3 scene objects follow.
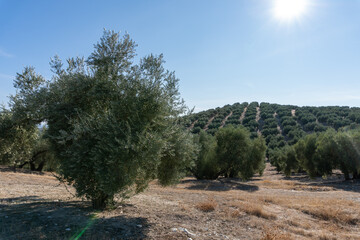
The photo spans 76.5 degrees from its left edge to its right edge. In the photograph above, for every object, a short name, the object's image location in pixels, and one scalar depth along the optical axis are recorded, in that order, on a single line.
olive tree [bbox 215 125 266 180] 35.31
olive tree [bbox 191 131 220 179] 37.16
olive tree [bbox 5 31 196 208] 8.40
